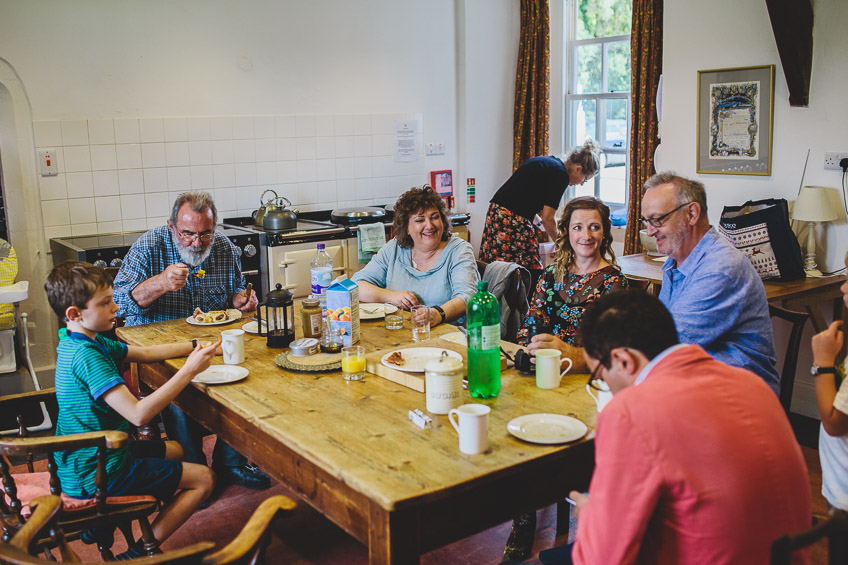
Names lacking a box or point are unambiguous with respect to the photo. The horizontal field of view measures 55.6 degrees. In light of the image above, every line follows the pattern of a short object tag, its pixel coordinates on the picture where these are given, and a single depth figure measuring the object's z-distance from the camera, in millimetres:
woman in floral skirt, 4938
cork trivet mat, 2656
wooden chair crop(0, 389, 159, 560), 2135
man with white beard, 3418
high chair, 4207
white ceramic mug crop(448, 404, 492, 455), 1887
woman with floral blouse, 2947
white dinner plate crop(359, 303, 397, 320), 3311
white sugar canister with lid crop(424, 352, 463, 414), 2139
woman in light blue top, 3477
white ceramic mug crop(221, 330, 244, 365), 2711
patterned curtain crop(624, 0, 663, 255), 5625
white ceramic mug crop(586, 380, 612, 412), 2127
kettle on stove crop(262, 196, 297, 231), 5031
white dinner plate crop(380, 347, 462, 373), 2513
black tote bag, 3984
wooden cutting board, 2428
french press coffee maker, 2936
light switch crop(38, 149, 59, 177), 4695
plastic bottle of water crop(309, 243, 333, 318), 3182
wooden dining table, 1777
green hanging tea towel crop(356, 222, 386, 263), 5324
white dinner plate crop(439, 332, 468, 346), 2828
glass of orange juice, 2531
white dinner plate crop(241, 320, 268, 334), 3186
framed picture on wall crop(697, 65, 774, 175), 4281
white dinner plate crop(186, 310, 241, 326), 3350
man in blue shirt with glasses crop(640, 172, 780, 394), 2510
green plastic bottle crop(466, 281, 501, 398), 2279
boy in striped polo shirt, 2352
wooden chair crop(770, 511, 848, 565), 1334
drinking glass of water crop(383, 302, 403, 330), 3182
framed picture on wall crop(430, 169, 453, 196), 6465
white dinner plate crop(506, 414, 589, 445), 1986
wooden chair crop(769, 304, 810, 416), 2631
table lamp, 3994
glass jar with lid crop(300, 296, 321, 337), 2984
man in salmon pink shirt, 1414
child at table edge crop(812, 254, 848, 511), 2176
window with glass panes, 6328
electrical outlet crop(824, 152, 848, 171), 4009
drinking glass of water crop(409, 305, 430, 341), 2951
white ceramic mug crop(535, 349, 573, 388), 2367
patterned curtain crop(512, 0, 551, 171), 6520
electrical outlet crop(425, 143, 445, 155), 6410
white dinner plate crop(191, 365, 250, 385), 2549
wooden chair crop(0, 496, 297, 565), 1477
